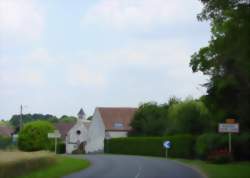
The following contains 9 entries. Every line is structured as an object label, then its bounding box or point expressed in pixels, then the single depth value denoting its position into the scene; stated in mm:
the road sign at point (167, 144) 63838
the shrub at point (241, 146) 50956
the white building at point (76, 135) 122688
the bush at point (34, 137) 81325
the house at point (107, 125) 113531
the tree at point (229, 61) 23266
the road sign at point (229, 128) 44844
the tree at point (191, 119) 70712
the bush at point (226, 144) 51250
